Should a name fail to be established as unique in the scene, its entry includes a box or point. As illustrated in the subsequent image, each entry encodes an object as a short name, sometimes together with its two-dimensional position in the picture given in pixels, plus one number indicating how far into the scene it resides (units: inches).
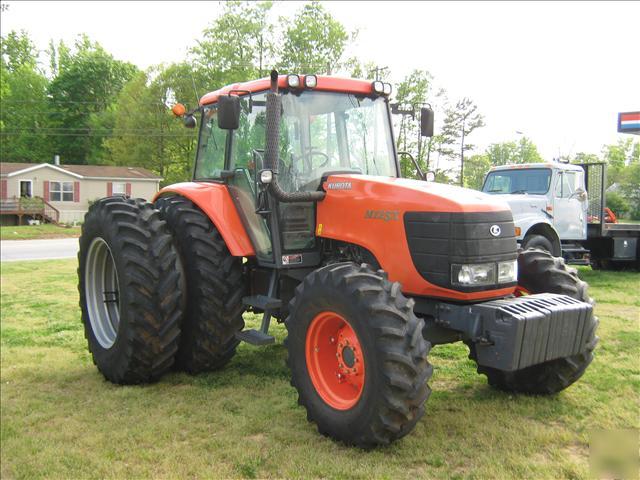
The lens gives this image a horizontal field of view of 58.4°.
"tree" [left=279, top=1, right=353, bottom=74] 1069.3
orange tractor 141.6
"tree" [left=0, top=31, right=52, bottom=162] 1912.2
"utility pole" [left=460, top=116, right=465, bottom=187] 1390.3
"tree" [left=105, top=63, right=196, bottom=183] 1475.1
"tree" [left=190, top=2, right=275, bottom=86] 1167.0
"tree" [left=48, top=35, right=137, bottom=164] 1920.5
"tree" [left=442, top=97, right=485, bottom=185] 1375.9
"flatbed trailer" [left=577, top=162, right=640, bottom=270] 489.4
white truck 417.1
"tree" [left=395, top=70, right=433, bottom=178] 1232.8
